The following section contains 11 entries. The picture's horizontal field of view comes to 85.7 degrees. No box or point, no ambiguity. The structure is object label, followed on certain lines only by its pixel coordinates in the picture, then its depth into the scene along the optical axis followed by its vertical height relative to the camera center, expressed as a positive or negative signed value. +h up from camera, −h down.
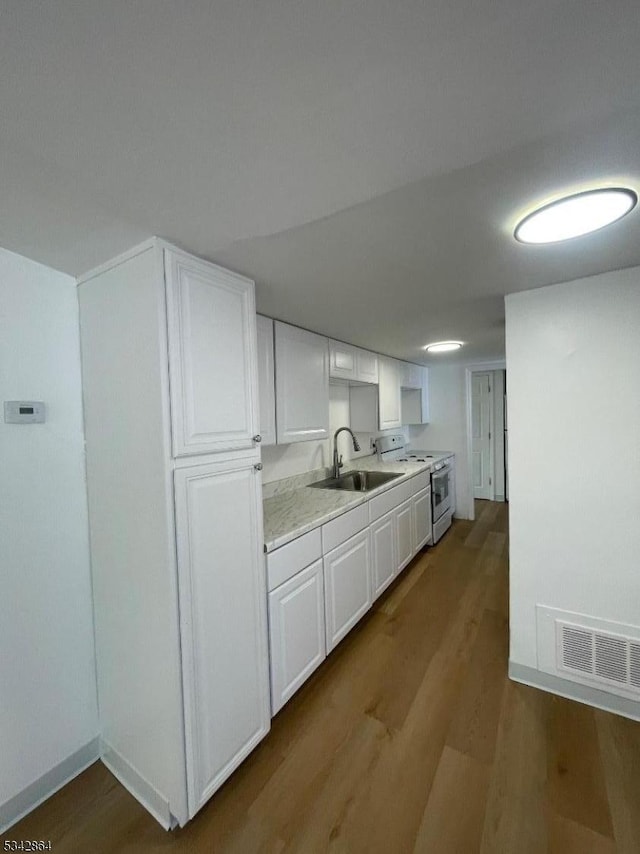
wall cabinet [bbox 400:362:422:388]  4.08 +0.50
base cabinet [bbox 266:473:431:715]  1.64 -0.98
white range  3.82 -0.66
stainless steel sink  3.06 -0.59
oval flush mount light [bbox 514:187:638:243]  1.00 +0.62
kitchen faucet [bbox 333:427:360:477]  3.13 -0.41
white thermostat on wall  1.28 +0.05
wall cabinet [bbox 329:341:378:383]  2.72 +0.46
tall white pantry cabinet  1.19 -0.38
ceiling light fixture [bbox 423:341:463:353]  3.07 +0.63
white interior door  5.34 -0.29
